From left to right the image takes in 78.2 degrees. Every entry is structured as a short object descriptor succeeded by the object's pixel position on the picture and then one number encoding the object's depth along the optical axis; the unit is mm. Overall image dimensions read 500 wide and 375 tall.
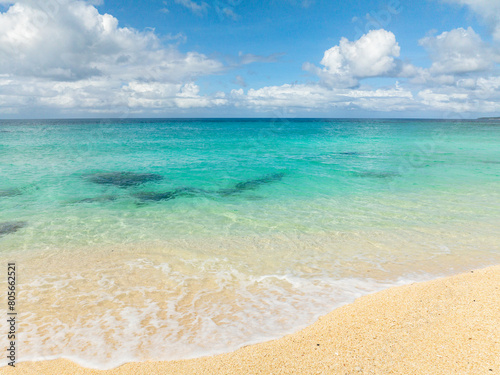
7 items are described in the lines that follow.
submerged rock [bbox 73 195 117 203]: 14891
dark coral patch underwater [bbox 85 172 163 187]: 18938
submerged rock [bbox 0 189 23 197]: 15744
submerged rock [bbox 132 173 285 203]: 15730
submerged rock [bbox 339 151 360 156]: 35719
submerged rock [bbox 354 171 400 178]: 21438
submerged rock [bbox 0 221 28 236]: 10916
